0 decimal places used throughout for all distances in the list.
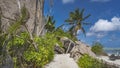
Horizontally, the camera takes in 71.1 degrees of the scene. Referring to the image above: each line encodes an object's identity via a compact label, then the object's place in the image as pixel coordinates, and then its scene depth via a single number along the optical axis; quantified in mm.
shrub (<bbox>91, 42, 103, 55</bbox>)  16106
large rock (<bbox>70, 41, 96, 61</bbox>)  9333
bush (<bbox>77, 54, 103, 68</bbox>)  7746
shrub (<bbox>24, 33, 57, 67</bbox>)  6667
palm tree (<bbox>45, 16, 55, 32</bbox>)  18076
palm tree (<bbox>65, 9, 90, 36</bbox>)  17614
